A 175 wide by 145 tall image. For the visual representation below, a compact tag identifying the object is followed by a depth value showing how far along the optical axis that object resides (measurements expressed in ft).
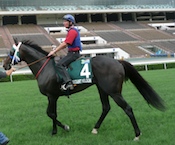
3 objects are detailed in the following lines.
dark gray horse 16.02
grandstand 130.21
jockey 16.34
